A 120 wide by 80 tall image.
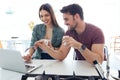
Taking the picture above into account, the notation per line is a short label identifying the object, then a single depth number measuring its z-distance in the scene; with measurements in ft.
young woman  6.98
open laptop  4.50
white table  4.35
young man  5.65
